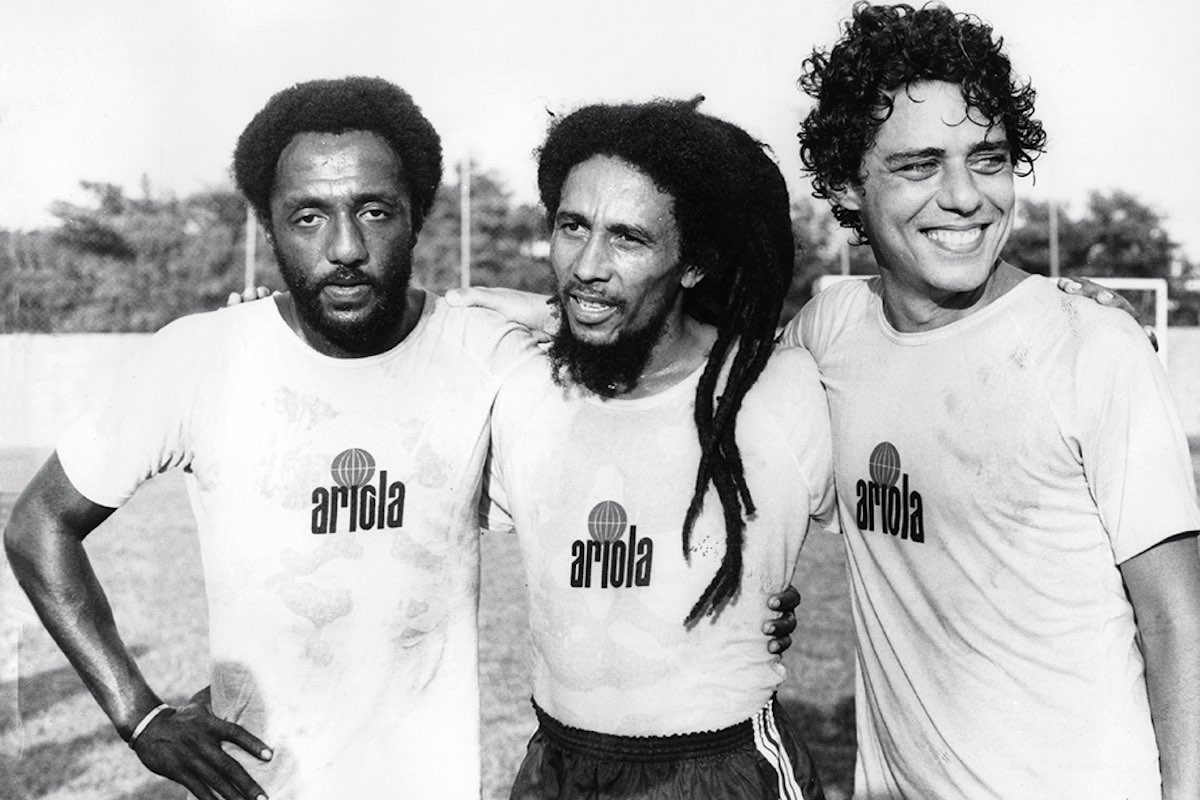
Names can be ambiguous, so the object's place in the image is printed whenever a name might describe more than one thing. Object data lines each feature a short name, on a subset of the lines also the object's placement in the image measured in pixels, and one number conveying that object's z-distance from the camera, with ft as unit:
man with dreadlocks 8.65
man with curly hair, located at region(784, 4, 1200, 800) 7.85
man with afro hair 9.52
